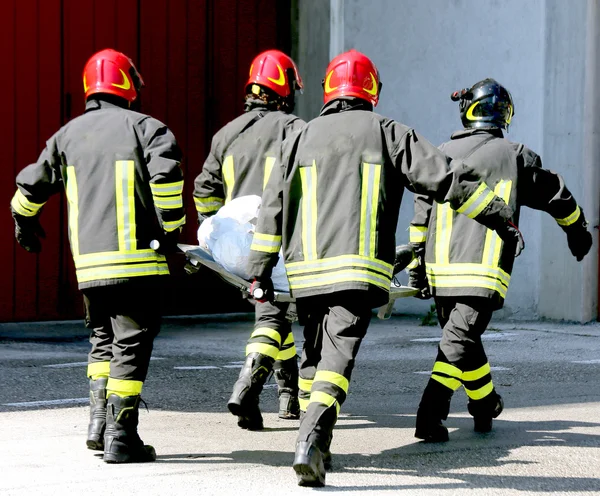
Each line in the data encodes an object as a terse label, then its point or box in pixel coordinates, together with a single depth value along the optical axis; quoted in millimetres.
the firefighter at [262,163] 13055
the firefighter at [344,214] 10617
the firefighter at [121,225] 11023
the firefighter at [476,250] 12586
